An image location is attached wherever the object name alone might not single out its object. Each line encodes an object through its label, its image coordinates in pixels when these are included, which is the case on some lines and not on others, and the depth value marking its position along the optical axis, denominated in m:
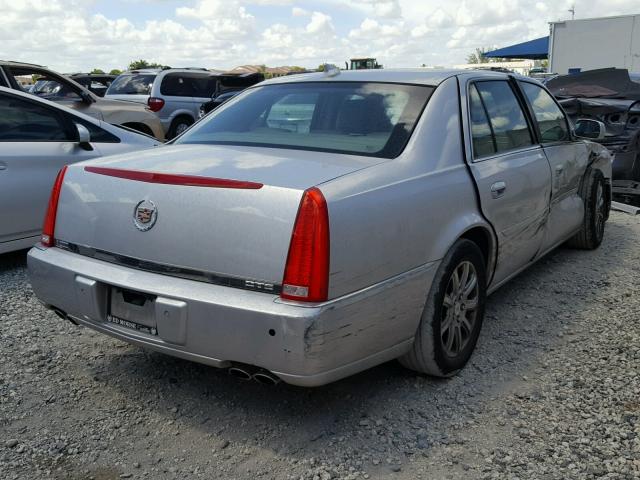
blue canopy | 36.94
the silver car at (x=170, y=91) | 13.54
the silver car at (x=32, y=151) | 4.98
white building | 22.45
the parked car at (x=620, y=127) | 7.69
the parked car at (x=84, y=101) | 8.67
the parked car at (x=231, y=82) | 14.46
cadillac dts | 2.54
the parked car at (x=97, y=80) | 15.97
